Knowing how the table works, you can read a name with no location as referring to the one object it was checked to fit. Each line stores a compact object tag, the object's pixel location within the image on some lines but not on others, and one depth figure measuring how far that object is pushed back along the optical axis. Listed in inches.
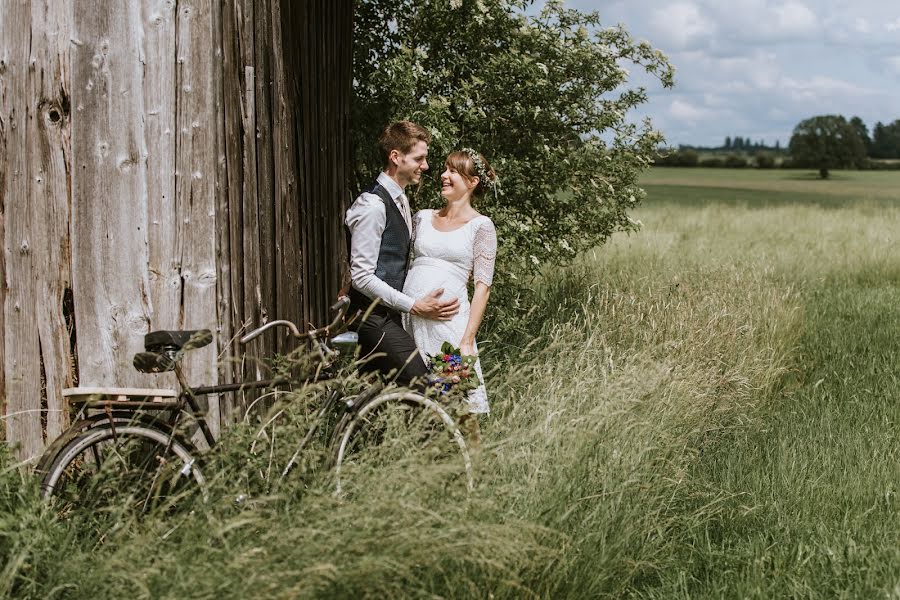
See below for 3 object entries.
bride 206.4
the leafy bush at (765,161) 3383.4
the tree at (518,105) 290.7
